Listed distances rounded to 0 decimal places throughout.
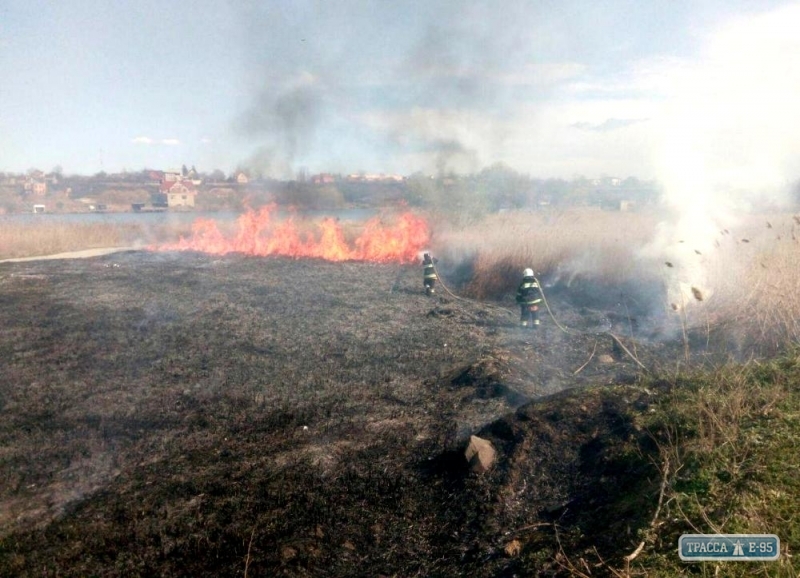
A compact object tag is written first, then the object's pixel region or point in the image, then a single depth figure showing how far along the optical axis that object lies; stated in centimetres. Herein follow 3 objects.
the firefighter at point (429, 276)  1491
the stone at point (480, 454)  508
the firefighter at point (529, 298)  1093
